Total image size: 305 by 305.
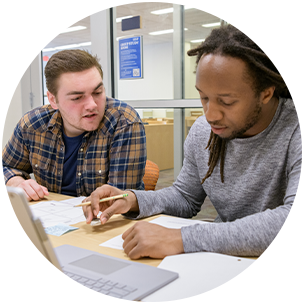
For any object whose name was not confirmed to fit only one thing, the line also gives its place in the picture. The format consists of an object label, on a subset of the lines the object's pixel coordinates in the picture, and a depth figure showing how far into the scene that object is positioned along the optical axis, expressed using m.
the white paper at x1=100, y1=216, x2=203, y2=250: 0.97
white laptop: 0.52
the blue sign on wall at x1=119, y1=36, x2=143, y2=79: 2.90
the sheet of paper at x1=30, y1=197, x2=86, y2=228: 1.20
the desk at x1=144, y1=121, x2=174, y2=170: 2.80
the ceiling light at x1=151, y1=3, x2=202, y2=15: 2.62
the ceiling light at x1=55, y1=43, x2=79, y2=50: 3.14
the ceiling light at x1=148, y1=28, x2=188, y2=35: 2.77
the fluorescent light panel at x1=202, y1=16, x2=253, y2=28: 2.58
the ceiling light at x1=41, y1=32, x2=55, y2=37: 3.58
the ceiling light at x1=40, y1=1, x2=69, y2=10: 3.46
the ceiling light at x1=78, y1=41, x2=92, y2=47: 3.01
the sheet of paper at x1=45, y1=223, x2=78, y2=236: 1.07
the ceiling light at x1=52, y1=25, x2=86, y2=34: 3.18
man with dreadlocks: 0.86
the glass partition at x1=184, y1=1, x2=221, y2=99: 2.56
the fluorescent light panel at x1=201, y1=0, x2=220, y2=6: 2.55
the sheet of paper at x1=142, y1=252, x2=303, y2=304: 0.67
